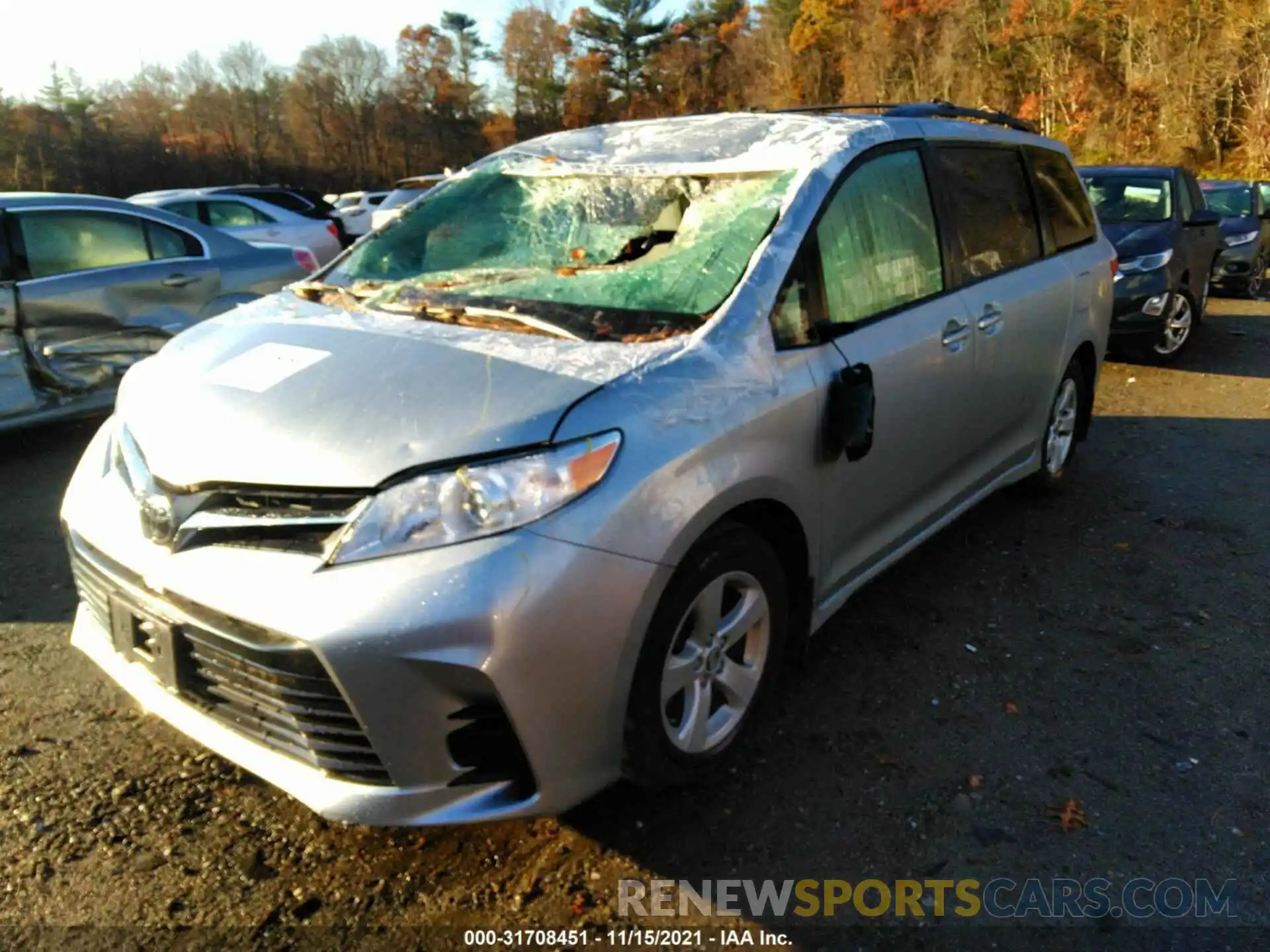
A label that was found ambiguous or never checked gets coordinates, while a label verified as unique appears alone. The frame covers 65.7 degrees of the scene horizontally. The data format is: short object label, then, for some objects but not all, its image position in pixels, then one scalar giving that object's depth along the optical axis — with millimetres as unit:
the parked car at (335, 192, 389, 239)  17191
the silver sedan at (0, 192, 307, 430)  5320
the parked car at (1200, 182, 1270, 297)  12070
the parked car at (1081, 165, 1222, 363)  8180
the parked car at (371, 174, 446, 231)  14624
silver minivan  2062
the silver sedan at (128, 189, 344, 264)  12016
